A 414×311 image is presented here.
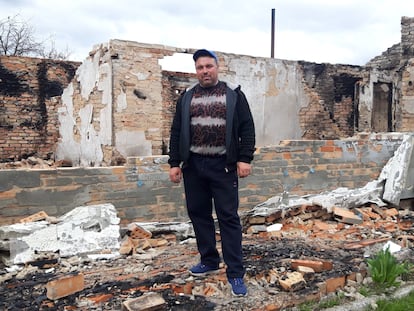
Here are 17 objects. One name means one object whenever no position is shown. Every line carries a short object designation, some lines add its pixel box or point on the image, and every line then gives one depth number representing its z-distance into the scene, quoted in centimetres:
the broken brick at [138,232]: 439
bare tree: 1845
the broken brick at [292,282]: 283
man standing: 286
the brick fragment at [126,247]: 393
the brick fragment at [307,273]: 306
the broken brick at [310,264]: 322
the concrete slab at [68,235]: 366
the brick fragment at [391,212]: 566
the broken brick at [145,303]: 243
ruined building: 476
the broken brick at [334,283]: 297
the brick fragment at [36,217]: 391
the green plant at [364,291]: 293
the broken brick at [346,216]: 522
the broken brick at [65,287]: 269
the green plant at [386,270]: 307
